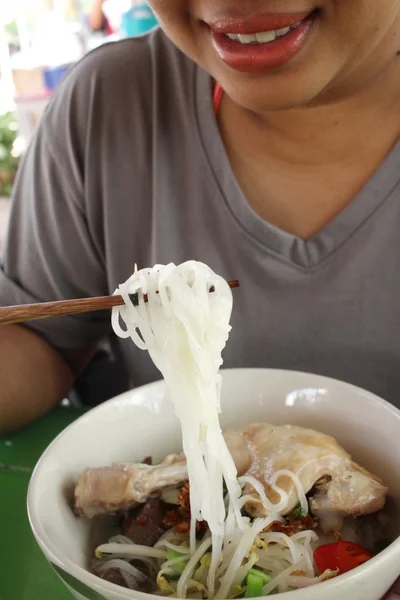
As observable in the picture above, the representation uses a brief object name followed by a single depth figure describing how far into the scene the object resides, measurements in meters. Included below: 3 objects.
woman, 0.37
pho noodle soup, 0.30
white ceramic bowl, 0.28
